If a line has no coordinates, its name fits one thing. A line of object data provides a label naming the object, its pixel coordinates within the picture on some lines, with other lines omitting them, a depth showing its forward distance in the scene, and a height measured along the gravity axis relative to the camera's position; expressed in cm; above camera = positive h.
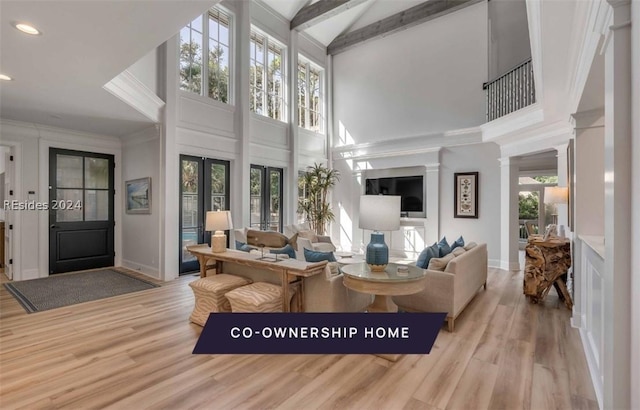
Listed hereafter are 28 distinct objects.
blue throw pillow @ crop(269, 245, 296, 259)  337 -50
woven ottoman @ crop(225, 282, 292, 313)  283 -87
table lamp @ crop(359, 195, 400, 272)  258 -10
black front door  542 -8
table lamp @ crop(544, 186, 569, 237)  434 +16
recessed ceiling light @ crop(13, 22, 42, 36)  218 +130
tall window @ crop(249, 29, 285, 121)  689 +303
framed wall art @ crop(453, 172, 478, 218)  648 +25
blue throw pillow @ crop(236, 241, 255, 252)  383 -52
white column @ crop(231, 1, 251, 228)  629 +188
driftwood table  391 -79
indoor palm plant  786 +24
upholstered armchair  593 -62
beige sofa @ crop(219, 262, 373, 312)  295 -86
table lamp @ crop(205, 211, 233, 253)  343 -22
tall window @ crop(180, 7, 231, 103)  558 +286
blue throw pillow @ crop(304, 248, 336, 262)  302 -49
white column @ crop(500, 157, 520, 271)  590 -13
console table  280 -57
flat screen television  728 +42
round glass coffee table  251 -63
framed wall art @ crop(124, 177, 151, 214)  544 +19
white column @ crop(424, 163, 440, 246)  690 +5
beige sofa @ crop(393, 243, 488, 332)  313 -90
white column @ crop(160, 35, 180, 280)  509 +65
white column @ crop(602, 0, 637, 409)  148 +0
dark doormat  394 -121
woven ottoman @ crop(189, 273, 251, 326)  317 -94
